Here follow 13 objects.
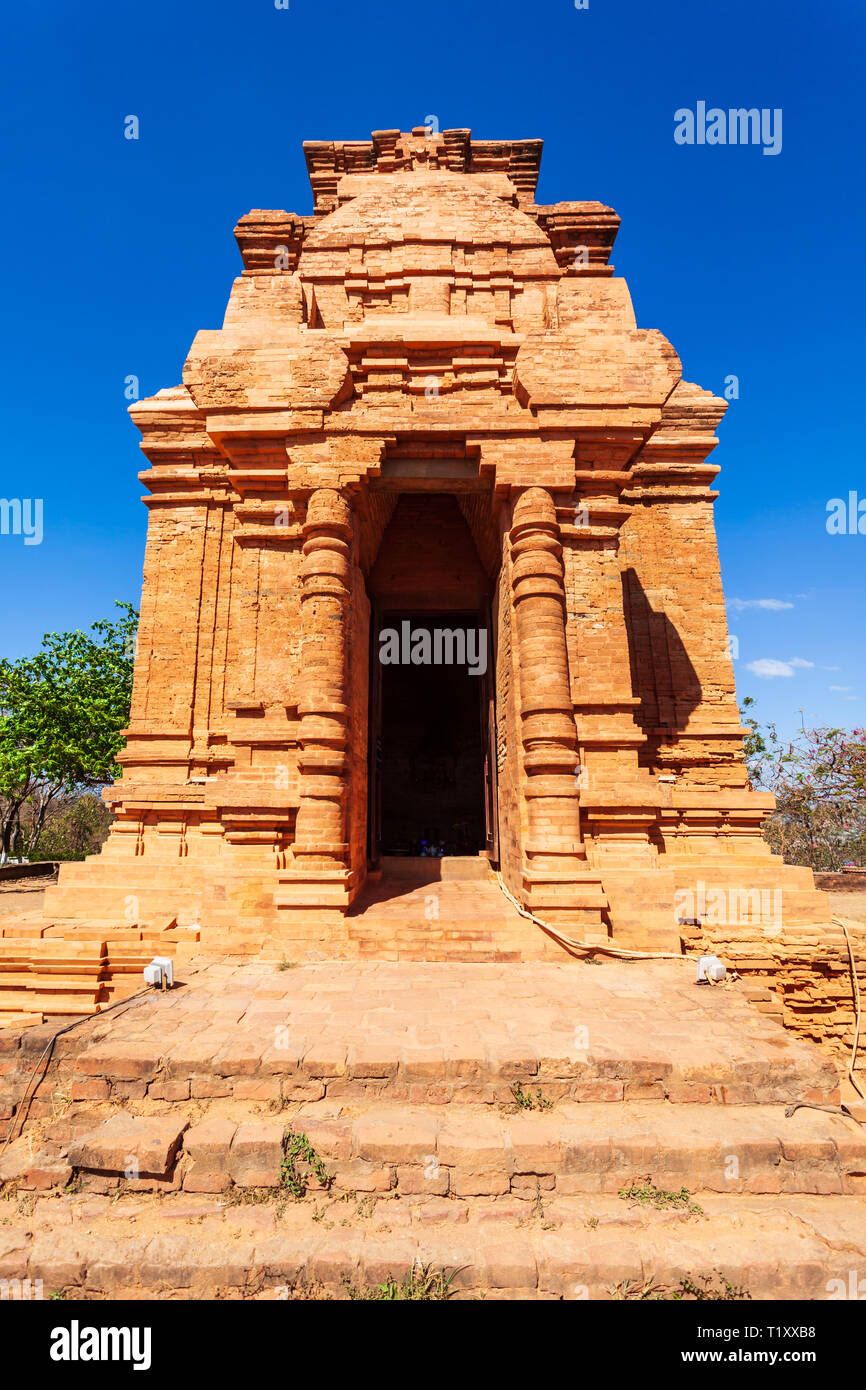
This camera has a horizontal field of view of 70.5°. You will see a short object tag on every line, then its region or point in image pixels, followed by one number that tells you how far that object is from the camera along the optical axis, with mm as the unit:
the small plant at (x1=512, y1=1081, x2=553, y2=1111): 3943
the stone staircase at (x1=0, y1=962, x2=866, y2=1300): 3045
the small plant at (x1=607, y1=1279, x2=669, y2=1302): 2939
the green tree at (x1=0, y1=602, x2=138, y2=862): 19797
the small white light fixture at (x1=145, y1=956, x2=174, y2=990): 5641
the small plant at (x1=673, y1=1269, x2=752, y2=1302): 2949
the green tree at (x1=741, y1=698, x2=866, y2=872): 21094
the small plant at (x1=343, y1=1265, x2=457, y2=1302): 2898
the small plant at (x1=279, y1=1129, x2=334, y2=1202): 3467
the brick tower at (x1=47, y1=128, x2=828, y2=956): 7461
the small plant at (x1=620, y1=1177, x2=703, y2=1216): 3369
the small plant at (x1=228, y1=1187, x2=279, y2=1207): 3424
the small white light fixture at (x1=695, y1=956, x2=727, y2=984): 5836
